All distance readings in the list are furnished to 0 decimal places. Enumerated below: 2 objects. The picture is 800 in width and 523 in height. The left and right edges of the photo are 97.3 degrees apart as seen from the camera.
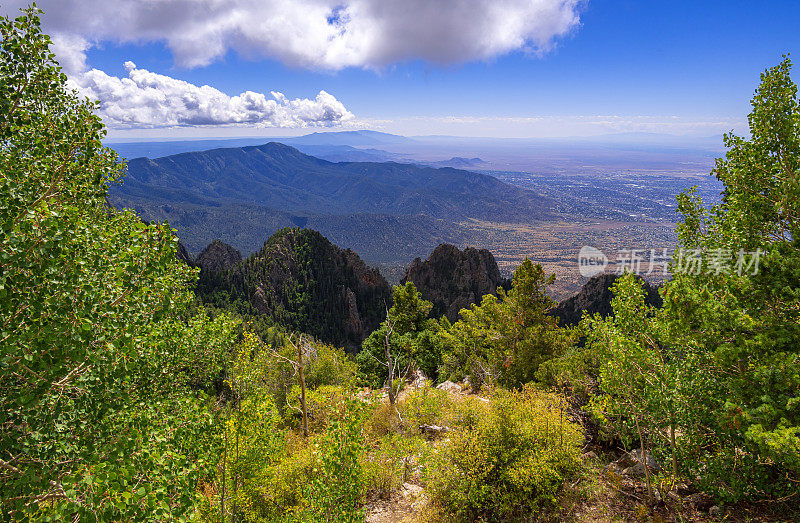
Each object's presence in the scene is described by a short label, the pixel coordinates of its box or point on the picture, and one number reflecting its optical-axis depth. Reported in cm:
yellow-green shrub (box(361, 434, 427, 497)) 1641
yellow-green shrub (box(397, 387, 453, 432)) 1992
